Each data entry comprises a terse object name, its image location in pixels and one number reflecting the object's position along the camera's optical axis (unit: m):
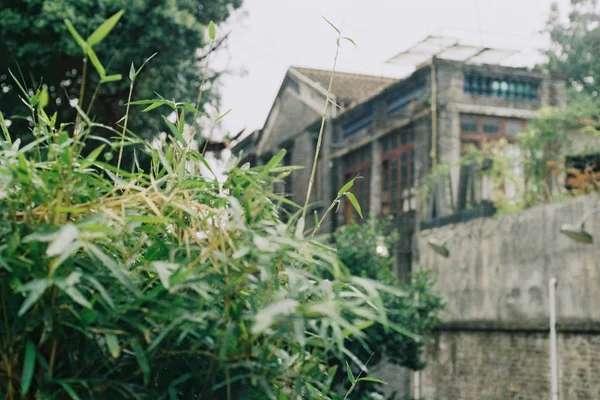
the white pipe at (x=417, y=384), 15.86
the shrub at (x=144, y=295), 1.77
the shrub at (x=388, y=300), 12.70
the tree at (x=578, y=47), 34.81
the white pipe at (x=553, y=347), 12.02
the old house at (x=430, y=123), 17.62
